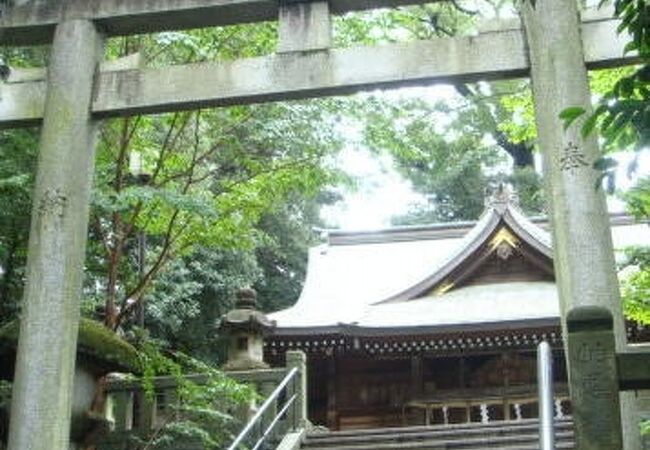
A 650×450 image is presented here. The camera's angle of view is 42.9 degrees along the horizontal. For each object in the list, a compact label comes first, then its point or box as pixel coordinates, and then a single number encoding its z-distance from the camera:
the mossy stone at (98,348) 5.57
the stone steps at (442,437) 8.95
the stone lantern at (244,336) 10.13
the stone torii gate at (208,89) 4.97
